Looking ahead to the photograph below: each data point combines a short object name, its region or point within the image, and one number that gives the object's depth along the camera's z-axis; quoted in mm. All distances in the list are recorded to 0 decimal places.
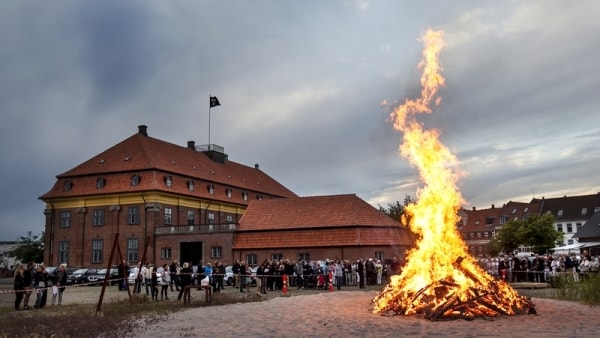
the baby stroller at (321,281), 29953
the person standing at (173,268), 25917
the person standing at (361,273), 28906
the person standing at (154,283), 23156
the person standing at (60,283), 21714
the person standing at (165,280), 23578
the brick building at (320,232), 41688
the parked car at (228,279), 35384
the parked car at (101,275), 37312
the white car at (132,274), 34500
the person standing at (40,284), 20453
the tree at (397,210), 58662
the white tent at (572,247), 47644
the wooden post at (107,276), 17605
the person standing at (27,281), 20312
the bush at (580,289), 17047
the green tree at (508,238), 66438
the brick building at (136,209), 48938
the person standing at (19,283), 20203
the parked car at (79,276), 40969
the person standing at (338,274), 29609
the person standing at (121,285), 31370
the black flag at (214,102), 63816
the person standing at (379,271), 32756
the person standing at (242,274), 27562
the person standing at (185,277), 23266
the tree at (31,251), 76975
